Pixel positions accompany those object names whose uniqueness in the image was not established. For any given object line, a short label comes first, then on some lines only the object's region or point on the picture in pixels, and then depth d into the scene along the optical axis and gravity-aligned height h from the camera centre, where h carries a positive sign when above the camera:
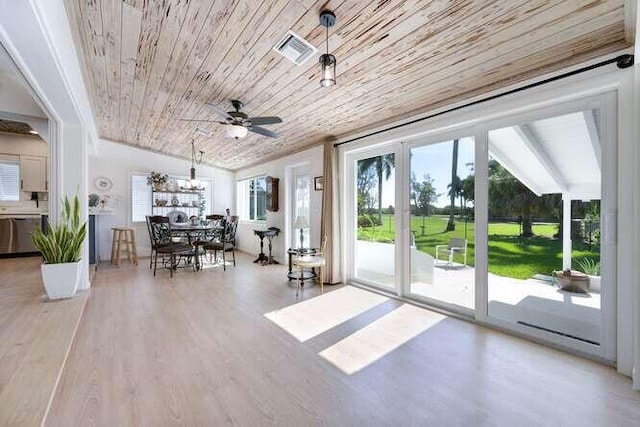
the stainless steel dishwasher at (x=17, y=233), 5.86 -0.44
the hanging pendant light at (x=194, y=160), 5.82 +1.37
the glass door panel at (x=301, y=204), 5.88 +0.16
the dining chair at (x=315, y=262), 4.18 -0.74
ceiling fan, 3.27 +1.05
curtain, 4.58 -0.04
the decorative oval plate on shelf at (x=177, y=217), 6.93 -0.13
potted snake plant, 3.26 -0.50
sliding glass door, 2.36 -0.10
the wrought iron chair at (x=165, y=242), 5.11 -0.58
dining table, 5.54 -0.43
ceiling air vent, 2.37 +1.40
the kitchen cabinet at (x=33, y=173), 6.12 +0.83
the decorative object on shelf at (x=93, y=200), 6.11 +0.25
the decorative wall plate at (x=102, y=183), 6.63 +0.66
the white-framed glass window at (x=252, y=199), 7.27 +0.35
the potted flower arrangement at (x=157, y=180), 7.17 +0.79
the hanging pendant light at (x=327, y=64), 2.04 +1.07
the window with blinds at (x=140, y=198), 7.05 +0.34
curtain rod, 2.04 +1.11
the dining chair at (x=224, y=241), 5.69 -0.62
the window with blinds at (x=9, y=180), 6.05 +0.68
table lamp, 4.77 -0.19
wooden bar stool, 5.92 -0.70
